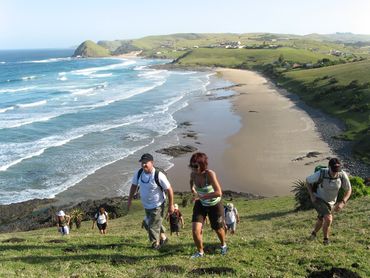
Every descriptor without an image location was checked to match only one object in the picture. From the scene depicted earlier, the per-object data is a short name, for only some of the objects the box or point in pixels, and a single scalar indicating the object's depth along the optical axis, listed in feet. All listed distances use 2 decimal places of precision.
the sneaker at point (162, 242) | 34.15
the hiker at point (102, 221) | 55.62
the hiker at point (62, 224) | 58.38
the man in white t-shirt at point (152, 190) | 29.73
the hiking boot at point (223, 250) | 30.94
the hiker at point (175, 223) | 47.50
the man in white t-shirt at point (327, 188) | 30.30
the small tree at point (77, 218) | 73.51
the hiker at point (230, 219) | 48.08
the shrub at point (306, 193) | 62.49
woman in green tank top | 27.27
